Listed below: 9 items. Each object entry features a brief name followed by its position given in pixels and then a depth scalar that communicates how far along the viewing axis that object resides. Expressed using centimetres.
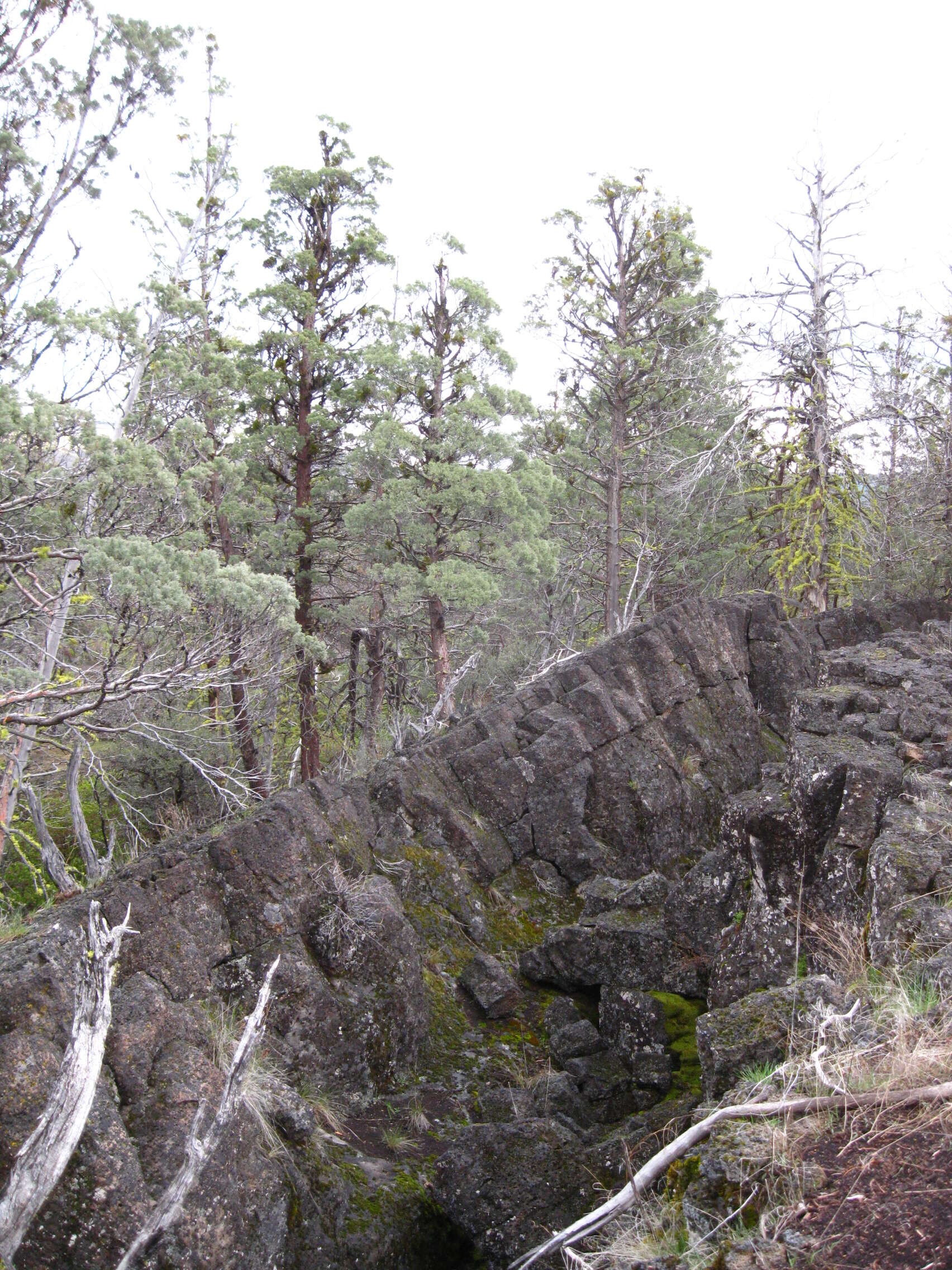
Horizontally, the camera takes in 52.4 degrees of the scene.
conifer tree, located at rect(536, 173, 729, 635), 2138
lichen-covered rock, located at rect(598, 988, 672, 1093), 792
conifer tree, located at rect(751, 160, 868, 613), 1703
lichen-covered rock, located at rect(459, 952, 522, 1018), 970
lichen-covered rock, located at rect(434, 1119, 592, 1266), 605
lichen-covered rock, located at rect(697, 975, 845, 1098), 522
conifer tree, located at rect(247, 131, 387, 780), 1930
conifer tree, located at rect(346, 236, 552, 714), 1841
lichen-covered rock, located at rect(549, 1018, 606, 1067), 863
